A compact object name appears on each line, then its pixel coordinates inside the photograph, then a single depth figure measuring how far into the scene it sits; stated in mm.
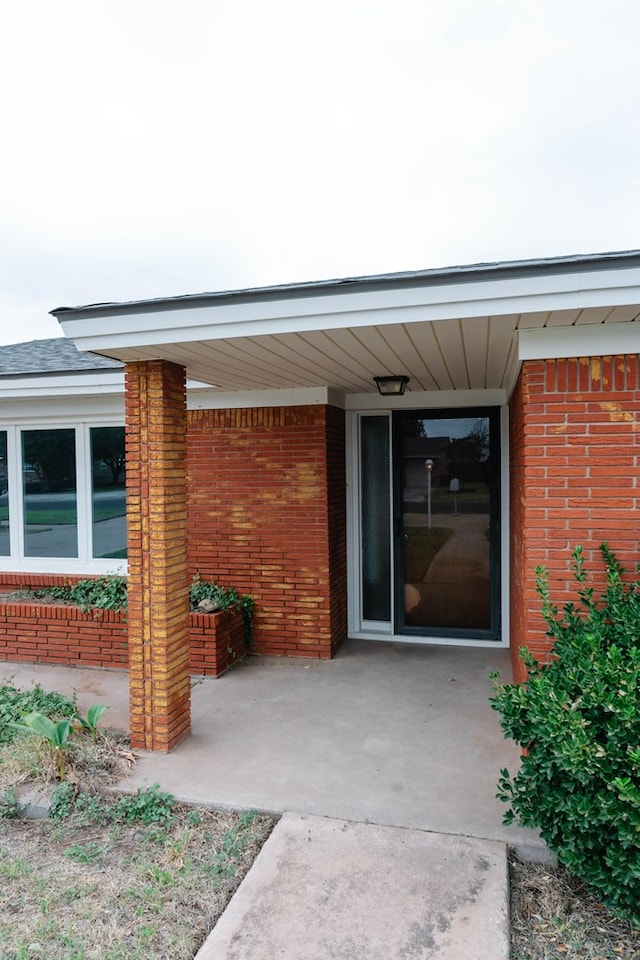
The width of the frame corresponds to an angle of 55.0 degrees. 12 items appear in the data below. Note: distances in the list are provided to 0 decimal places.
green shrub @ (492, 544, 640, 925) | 2316
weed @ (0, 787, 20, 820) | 3459
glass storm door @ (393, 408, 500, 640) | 6449
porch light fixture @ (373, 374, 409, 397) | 4848
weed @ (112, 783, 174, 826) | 3359
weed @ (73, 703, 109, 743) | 4039
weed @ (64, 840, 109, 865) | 3057
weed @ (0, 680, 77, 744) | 4543
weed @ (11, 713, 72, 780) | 3658
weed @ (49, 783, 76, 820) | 3447
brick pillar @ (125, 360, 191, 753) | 4016
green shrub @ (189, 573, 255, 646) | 6051
